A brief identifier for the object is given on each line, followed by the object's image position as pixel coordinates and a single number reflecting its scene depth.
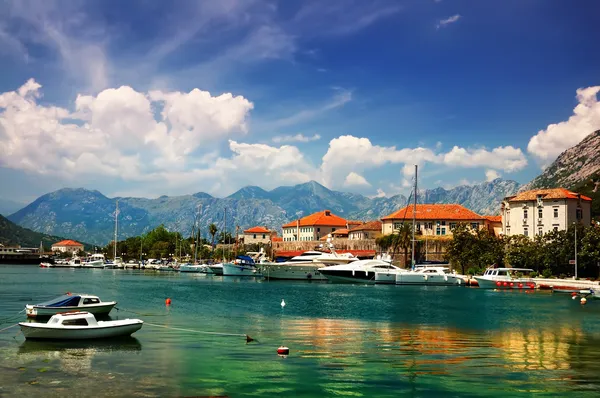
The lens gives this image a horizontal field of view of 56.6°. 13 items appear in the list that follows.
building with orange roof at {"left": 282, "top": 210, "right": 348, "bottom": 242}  185.88
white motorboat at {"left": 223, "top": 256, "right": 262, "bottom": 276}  125.44
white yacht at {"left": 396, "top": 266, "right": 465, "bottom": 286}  89.44
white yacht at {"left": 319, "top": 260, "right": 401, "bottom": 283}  90.38
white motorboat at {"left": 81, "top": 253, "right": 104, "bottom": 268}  188.38
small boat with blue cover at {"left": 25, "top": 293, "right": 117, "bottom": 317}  40.34
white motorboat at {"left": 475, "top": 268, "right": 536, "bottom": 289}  80.88
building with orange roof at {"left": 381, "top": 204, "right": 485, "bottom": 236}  129.88
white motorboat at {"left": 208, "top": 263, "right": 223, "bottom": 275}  136.75
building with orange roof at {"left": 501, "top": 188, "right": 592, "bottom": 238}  98.19
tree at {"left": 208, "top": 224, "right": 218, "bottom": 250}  181.50
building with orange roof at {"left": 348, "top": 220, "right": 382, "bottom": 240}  146.73
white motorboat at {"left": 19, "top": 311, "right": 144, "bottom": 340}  31.09
